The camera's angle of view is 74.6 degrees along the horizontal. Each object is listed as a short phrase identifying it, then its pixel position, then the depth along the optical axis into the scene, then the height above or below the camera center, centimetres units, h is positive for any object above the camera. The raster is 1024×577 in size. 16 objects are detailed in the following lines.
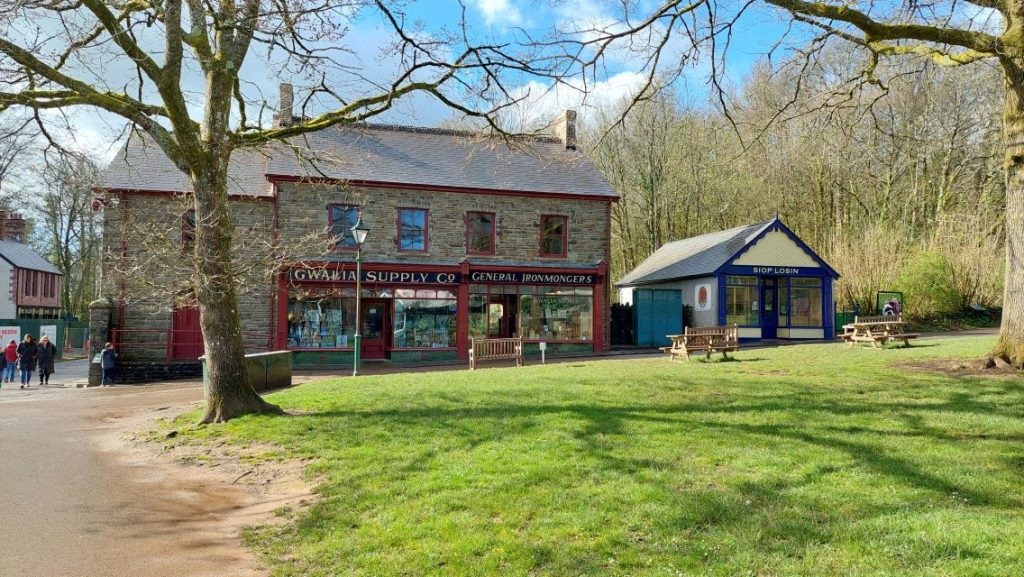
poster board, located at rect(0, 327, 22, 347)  3131 -71
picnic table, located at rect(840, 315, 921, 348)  1734 -25
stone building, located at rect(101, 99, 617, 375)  2320 +265
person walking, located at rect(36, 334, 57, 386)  2323 -135
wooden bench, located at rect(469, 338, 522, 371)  1872 -80
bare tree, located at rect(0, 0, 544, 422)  1017 +344
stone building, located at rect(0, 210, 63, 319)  4475 +303
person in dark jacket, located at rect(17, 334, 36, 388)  2219 -133
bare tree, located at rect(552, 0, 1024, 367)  1065 +454
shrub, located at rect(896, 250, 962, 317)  2850 +159
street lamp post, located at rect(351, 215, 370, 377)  1758 +231
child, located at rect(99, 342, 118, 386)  2027 -123
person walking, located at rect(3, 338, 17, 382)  2386 -143
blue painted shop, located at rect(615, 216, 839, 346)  2681 +125
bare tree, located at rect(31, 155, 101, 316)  4572 +566
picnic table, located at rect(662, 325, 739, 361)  1652 -49
